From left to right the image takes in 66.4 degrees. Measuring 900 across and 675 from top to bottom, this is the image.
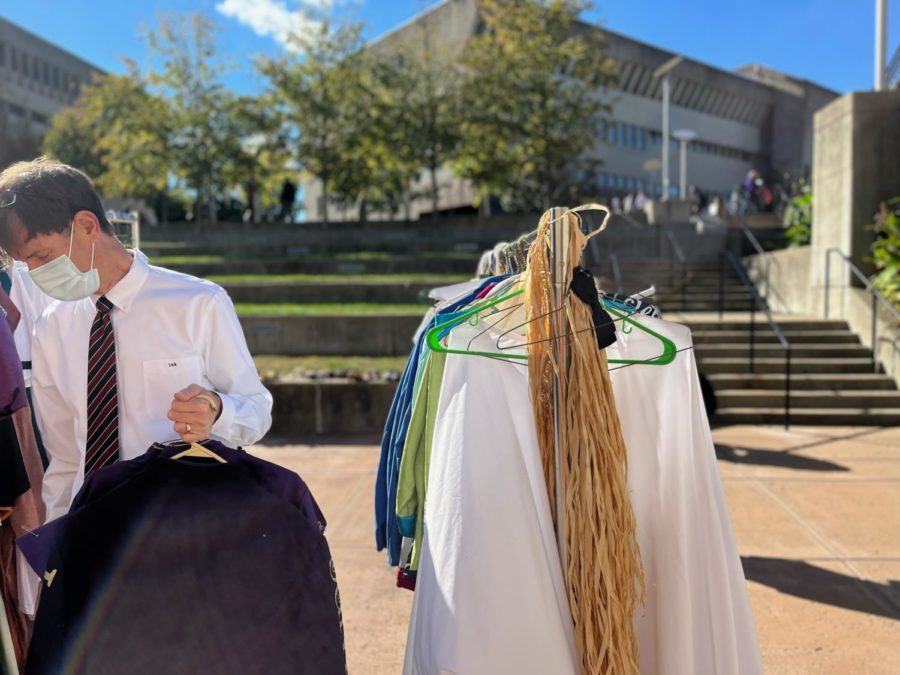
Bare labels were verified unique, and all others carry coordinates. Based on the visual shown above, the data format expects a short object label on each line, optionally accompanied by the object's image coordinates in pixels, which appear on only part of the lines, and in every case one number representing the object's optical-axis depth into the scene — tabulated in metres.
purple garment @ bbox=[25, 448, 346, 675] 1.76
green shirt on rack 2.38
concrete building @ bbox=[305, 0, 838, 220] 39.19
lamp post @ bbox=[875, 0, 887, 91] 11.09
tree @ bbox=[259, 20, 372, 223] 22.06
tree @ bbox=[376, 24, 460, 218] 21.86
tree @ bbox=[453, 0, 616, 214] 21.81
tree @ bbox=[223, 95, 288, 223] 22.34
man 1.90
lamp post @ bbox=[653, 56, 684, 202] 22.46
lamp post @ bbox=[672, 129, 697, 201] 23.84
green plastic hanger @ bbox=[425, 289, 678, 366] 2.05
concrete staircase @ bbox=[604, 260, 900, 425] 7.88
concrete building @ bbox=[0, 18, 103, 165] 42.16
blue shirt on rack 2.63
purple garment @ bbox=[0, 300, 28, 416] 1.98
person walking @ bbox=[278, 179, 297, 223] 28.05
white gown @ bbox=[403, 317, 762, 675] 1.83
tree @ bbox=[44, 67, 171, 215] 22.69
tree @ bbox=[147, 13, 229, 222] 22.73
